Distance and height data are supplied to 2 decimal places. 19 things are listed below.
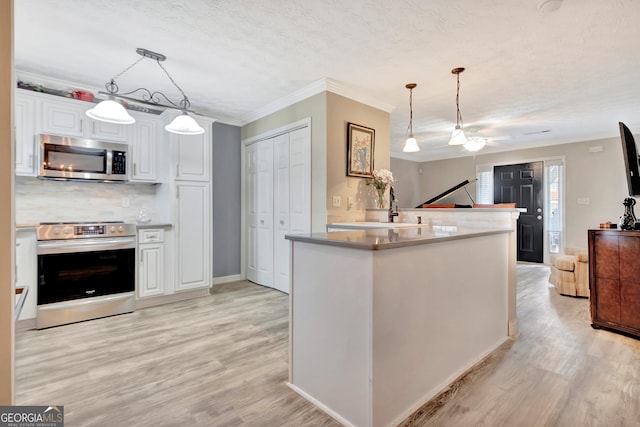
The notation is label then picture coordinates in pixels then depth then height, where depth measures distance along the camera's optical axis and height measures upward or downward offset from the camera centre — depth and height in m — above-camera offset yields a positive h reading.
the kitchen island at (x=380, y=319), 1.40 -0.55
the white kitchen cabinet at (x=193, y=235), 3.58 -0.25
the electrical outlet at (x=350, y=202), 3.50 +0.14
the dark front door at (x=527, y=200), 5.94 +0.31
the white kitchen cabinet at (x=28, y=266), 2.64 -0.45
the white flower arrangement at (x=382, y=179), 3.55 +0.42
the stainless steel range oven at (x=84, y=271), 2.73 -0.55
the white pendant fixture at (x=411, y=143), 3.27 +0.78
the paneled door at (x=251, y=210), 4.39 +0.07
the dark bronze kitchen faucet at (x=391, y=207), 3.37 +0.10
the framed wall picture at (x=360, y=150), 3.46 +0.76
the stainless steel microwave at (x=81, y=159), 2.92 +0.57
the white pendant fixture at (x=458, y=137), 3.24 +0.83
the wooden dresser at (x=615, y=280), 2.53 -0.56
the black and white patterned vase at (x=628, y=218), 2.66 -0.03
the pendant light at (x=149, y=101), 2.25 +0.83
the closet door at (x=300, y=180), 3.50 +0.41
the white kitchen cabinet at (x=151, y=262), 3.28 -0.53
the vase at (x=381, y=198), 3.60 +0.20
